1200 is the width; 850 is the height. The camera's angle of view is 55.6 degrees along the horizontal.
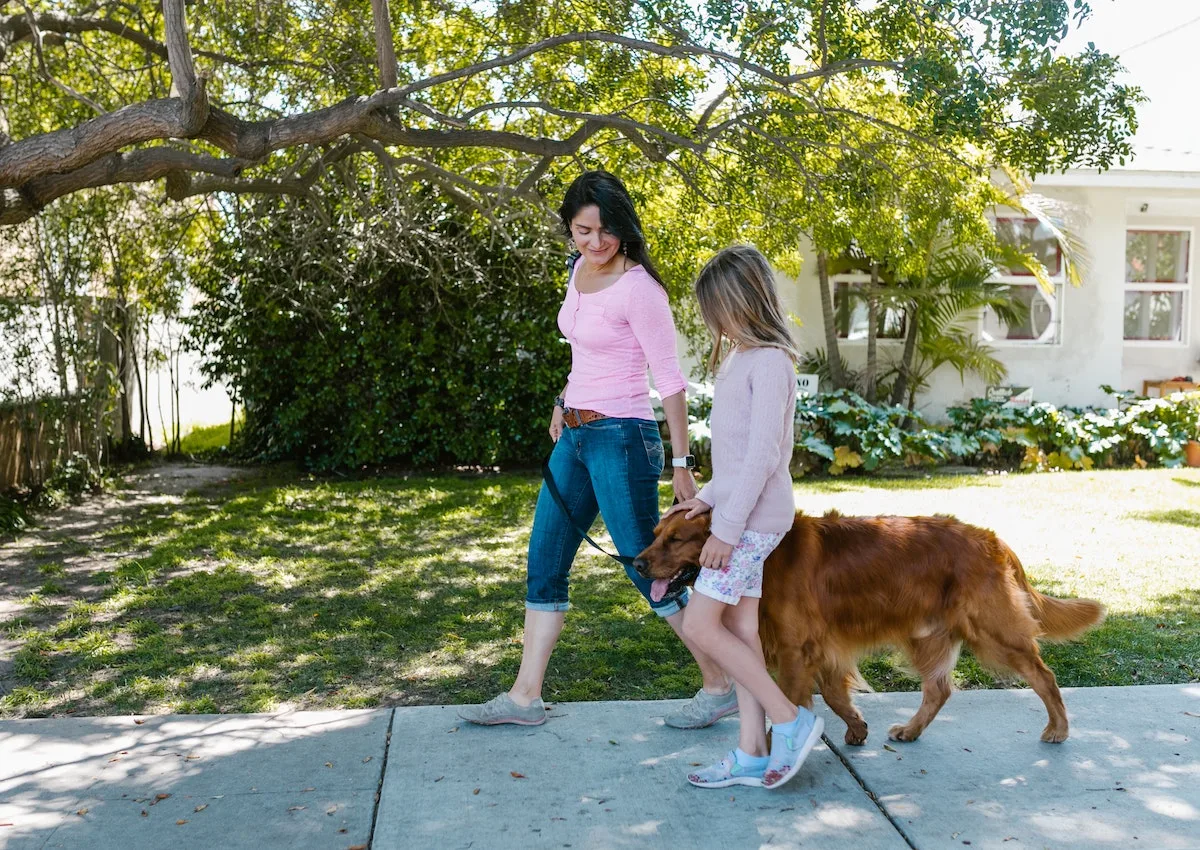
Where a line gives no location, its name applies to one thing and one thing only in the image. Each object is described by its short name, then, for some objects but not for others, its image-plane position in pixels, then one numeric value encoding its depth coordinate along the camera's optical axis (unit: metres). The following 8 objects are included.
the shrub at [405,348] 12.10
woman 4.23
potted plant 13.22
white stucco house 15.16
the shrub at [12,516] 8.86
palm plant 13.87
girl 3.74
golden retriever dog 4.02
